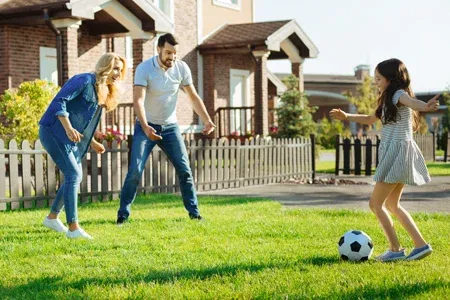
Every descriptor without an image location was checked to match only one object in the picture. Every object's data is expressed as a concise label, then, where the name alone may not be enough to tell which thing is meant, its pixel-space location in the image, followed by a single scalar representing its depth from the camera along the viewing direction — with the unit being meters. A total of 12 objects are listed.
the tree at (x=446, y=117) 39.24
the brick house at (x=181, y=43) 16.73
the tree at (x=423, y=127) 39.53
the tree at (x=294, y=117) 21.38
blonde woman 7.52
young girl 6.22
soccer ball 6.10
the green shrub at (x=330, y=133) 42.19
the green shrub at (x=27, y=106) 13.99
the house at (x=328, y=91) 57.12
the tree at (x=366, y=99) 46.16
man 8.58
